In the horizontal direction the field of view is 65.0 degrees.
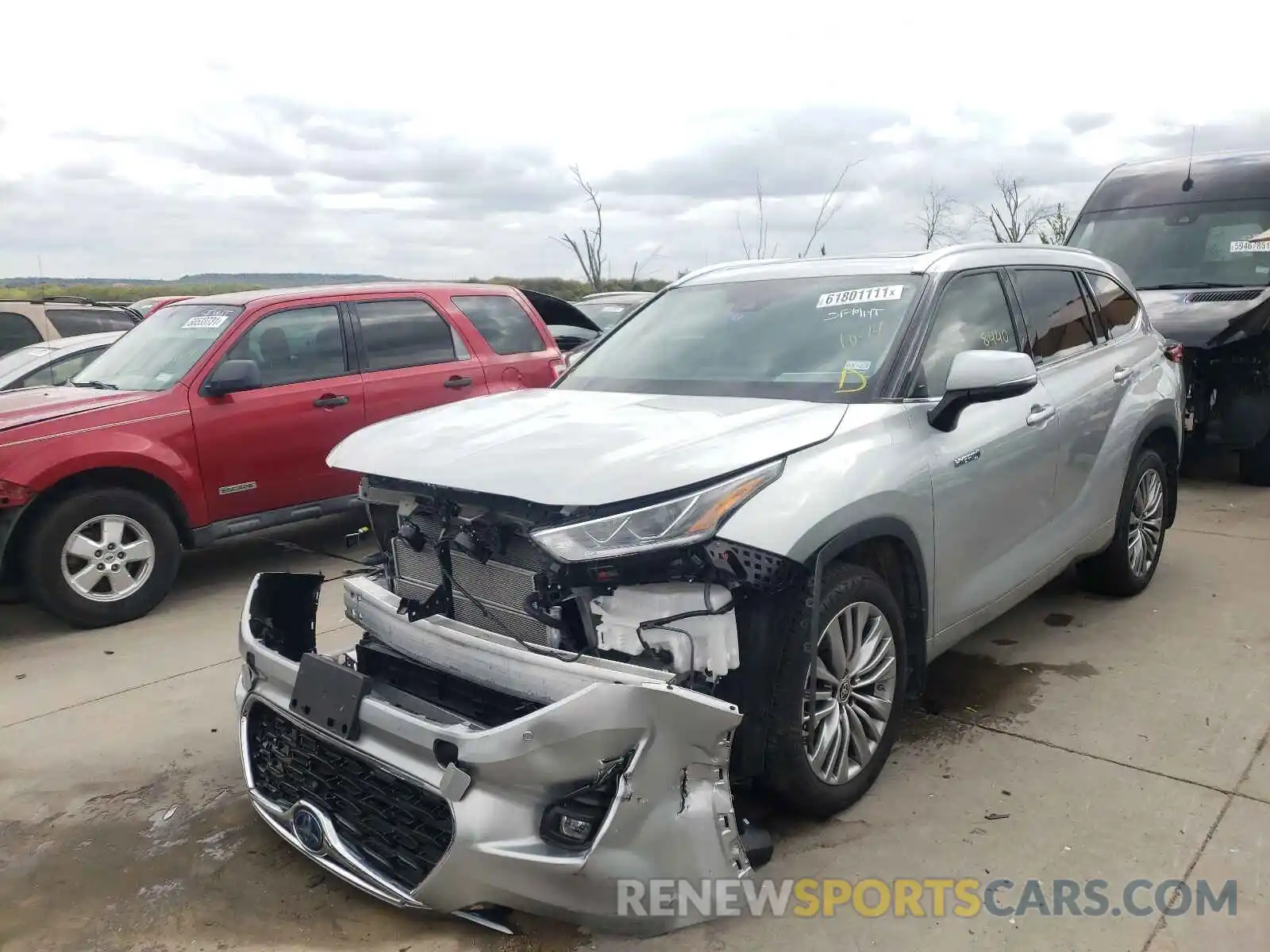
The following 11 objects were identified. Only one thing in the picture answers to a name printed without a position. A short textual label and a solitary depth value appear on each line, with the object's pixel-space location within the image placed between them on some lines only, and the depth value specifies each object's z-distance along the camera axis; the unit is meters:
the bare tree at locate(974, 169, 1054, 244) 18.81
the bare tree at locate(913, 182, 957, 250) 16.02
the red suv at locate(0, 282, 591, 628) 5.21
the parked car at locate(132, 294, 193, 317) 10.84
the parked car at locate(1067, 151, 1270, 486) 7.23
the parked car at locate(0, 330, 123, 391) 6.98
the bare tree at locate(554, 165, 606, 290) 25.05
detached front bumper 2.31
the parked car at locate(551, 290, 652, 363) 8.97
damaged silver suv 2.37
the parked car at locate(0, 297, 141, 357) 8.59
